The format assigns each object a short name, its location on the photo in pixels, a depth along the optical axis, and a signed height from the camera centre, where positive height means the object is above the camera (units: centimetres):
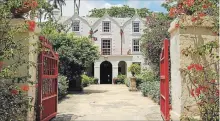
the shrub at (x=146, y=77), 2137 -19
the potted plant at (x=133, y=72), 2578 +22
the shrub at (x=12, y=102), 534 -49
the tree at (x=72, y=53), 2112 +147
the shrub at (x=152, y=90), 1488 -86
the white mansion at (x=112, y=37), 3822 +468
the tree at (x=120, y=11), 5906 +1209
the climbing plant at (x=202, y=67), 575 +14
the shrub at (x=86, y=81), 3109 -63
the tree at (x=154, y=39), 1891 +220
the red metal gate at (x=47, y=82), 756 -20
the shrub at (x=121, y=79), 3700 -59
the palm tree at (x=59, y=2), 4725 +1112
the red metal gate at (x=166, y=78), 755 -9
